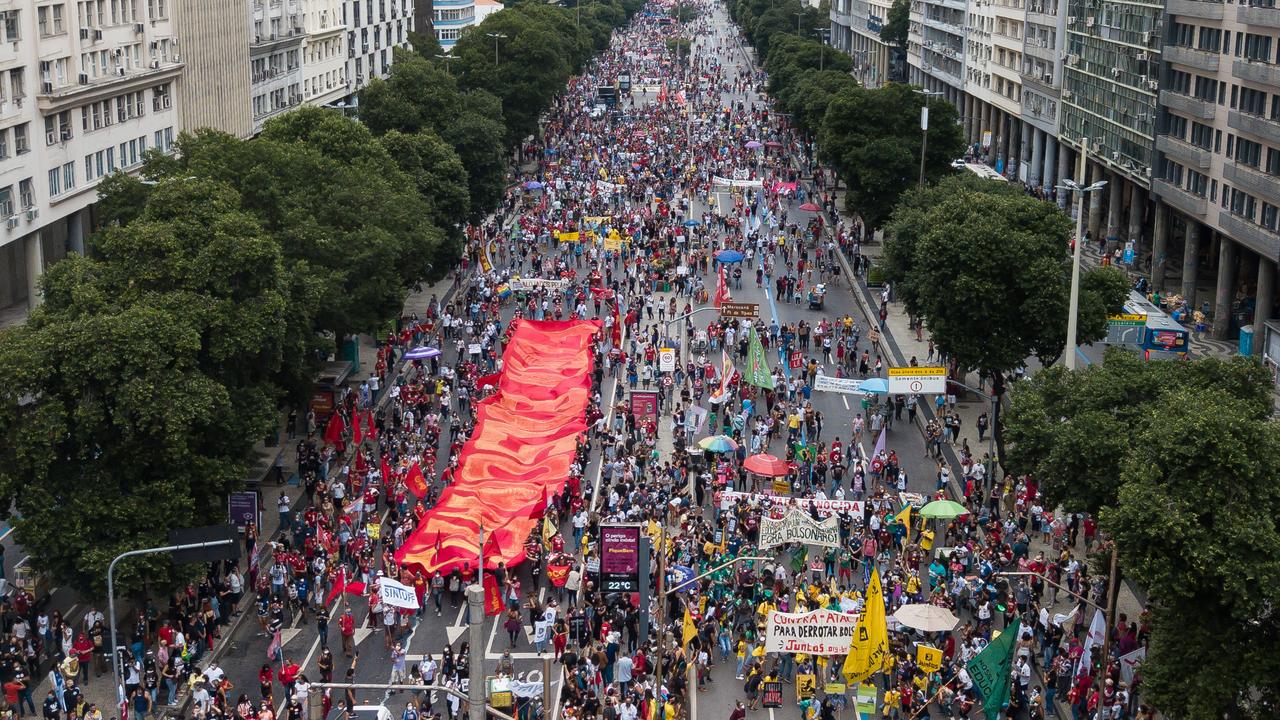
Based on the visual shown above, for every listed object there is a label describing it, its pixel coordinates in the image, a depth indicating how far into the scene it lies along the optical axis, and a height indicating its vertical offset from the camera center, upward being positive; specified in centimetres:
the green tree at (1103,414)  4197 -1124
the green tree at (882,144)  9688 -861
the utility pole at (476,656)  2527 -1035
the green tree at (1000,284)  5962 -1045
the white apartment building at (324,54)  12219 -439
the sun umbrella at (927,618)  4147 -1592
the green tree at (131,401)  4234 -1102
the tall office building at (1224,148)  7369 -698
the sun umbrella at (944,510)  4933 -1553
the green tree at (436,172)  8369 -908
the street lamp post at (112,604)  3728 -1410
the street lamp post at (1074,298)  4613 -845
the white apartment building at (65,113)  7225 -578
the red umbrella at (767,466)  5450 -1577
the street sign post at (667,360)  6688 -1489
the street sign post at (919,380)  5888 -1375
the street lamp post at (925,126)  9094 -692
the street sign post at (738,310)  6819 -1306
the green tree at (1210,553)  3331 -1144
